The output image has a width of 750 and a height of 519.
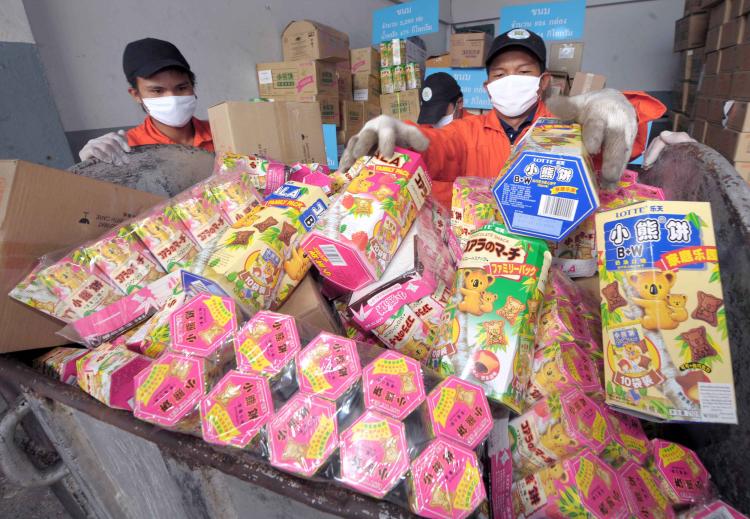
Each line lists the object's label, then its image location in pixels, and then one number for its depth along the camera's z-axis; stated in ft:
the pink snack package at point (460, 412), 2.22
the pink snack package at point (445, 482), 1.94
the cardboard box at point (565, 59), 12.68
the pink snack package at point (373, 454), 2.01
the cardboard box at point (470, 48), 16.22
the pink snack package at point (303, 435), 2.10
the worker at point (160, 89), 6.46
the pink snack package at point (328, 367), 2.39
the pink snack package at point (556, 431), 2.60
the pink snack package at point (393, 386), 2.30
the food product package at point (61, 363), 3.20
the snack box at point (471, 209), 3.66
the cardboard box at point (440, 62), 18.28
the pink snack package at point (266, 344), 2.51
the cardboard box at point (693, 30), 15.98
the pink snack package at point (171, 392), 2.31
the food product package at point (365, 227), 3.21
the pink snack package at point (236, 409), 2.23
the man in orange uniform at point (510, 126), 3.54
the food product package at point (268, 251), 3.17
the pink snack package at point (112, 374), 2.54
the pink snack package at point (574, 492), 2.27
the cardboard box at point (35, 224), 3.28
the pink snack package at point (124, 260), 3.53
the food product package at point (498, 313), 2.72
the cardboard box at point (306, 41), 14.74
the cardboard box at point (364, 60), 18.57
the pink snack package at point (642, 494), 2.39
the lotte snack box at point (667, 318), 2.43
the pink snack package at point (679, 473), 2.60
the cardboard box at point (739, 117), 10.77
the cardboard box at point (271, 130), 5.07
